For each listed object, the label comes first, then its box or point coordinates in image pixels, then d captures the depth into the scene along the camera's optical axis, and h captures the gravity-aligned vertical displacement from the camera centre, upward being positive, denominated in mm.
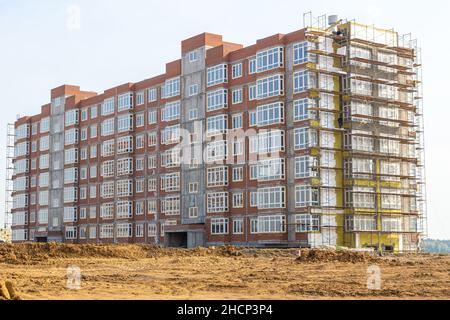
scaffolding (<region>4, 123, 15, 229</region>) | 99356 +5849
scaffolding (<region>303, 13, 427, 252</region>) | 54500 +7096
